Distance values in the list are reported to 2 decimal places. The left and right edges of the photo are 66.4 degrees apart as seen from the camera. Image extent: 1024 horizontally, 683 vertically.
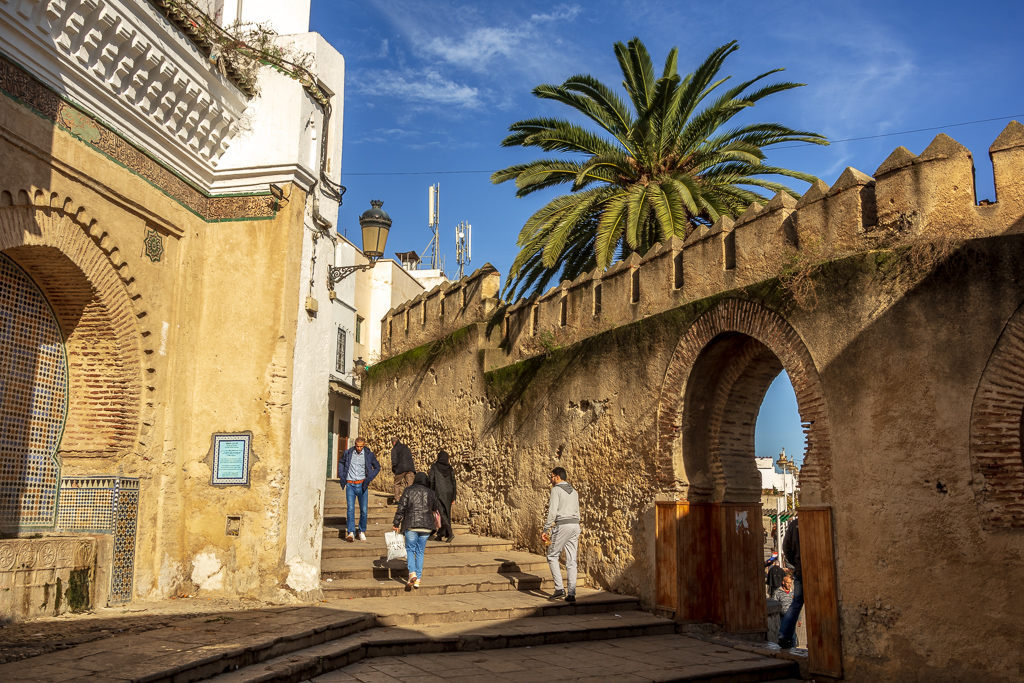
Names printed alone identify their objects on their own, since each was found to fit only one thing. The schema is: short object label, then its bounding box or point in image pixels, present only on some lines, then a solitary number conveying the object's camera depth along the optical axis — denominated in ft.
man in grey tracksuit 30.32
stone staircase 22.38
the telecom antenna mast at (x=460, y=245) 115.44
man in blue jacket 37.63
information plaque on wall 26.21
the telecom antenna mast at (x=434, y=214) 112.88
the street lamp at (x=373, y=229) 31.99
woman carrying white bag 29.99
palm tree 40.14
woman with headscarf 41.32
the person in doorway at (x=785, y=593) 47.24
